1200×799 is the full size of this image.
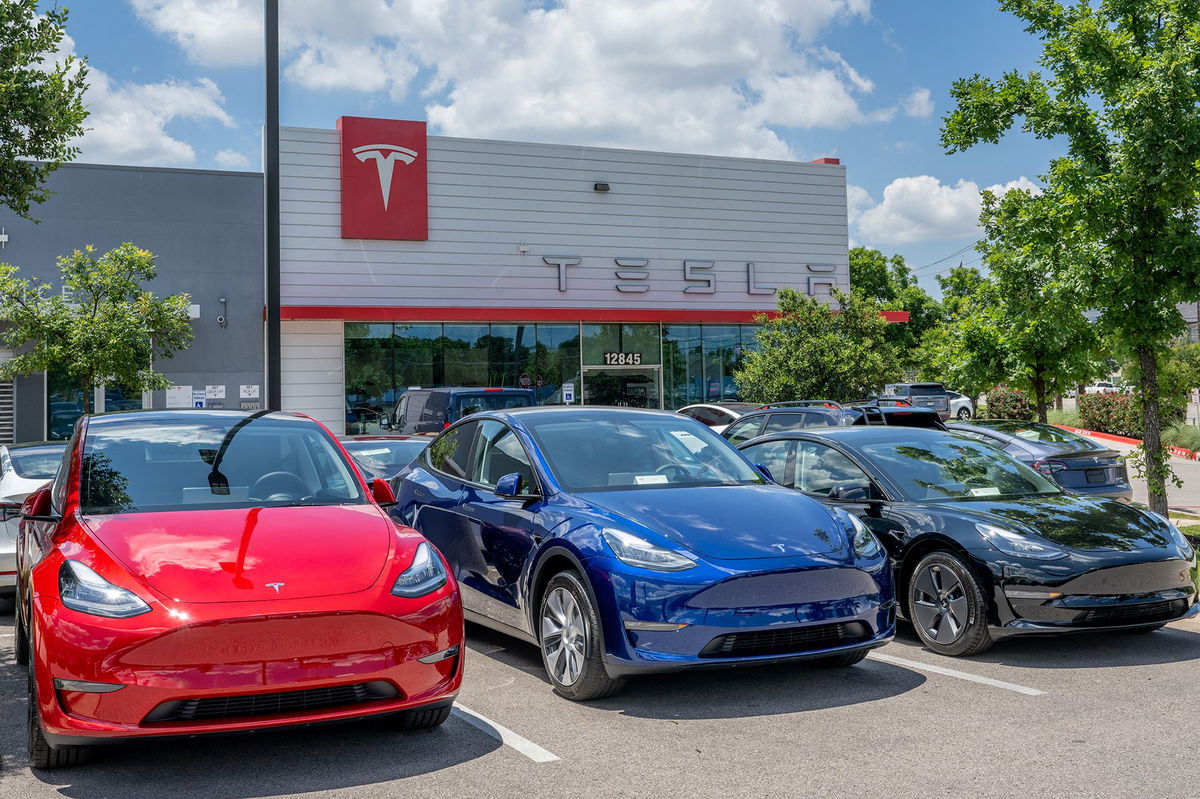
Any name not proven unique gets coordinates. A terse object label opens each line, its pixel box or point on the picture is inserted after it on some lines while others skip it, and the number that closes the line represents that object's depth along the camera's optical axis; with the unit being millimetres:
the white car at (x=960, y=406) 42844
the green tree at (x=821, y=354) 23812
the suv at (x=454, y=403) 17266
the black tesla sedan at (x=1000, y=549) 6469
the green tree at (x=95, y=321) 20688
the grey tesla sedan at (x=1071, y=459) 12750
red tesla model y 4250
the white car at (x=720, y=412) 20719
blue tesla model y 5406
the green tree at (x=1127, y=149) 10141
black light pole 11406
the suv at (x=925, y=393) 37938
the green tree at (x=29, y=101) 7762
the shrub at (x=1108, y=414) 32438
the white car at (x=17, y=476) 8102
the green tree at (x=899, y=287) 67312
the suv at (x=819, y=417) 13578
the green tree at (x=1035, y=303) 11211
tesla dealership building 27141
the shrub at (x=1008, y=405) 37938
